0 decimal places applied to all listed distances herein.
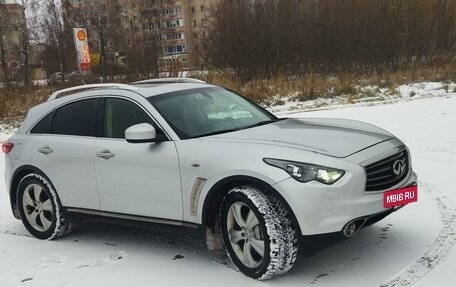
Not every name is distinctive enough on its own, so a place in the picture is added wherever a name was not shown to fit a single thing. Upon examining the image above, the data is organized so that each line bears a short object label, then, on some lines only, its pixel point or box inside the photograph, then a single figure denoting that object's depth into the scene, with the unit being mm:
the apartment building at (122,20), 47938
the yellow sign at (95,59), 34141
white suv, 3633
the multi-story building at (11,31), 39344
